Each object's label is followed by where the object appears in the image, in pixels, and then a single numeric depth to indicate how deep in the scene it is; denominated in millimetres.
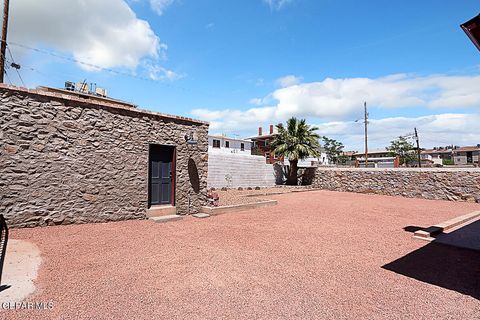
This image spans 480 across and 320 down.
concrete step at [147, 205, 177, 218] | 7640
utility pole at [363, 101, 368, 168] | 29919
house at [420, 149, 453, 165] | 68538
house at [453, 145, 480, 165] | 59094
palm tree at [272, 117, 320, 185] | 20125
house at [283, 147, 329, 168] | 32438
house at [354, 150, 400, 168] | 68162
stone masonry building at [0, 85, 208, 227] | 5875
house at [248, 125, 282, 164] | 43928
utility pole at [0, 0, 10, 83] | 10508
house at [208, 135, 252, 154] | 40312
